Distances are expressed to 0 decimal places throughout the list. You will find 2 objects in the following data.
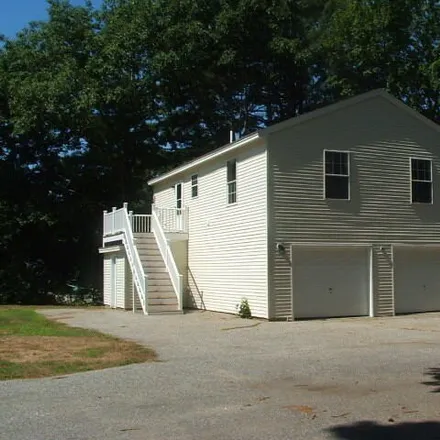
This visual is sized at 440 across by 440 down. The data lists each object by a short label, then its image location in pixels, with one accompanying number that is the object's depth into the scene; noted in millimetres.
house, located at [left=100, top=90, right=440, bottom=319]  18703
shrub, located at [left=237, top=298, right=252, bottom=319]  19094
